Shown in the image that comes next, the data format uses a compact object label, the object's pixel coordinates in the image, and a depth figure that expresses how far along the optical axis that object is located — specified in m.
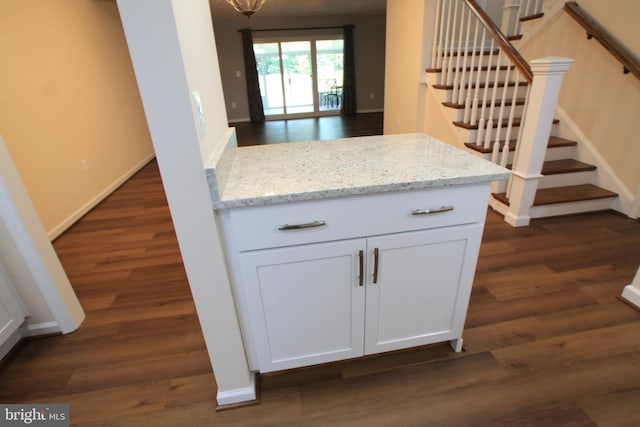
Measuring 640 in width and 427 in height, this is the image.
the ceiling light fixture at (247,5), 3.27
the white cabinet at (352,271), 1.06
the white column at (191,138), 0.77
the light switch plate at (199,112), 0.92
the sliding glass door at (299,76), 8.03
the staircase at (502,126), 2.64
